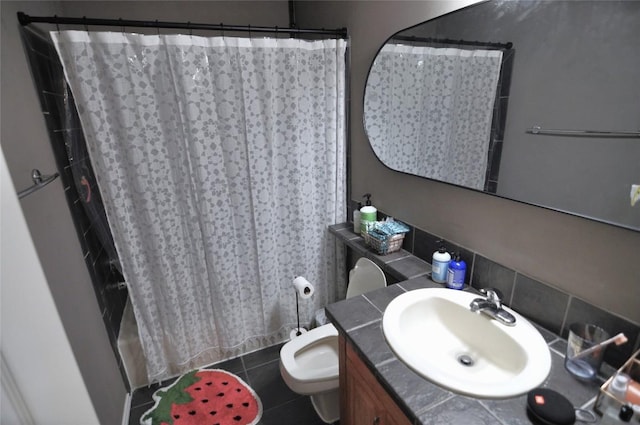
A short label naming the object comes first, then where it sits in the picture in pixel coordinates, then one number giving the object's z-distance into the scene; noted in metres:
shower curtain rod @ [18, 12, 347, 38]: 1.27
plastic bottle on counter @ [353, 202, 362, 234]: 1.92
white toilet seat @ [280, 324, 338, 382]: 1.49
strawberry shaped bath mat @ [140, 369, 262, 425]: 1.72
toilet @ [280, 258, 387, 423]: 1.50
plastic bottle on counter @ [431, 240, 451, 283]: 1.33
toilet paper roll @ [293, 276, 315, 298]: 1.94
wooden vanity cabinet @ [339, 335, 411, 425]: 0.97
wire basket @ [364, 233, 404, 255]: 1.61
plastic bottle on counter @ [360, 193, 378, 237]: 1.79
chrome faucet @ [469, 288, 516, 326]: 1.06
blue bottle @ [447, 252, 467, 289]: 1.27
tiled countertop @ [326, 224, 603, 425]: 0.78
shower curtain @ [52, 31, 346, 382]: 1.50
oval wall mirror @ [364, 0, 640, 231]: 0.81
